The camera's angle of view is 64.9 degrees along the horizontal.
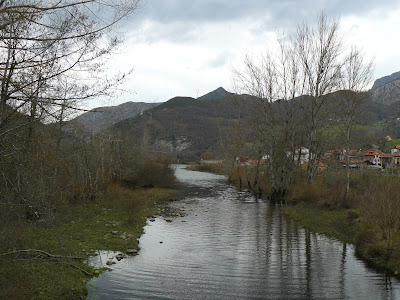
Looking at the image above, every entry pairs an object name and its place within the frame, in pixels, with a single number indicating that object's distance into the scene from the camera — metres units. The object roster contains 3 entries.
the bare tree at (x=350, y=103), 23.67
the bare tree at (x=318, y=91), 27.56
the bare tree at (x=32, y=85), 6.13
